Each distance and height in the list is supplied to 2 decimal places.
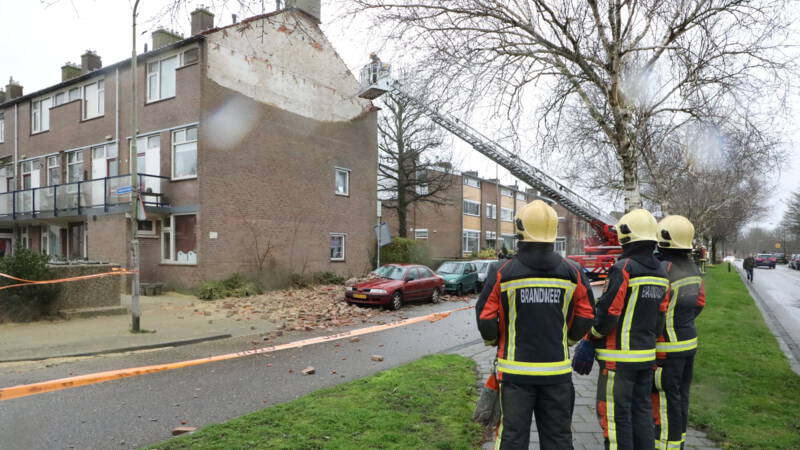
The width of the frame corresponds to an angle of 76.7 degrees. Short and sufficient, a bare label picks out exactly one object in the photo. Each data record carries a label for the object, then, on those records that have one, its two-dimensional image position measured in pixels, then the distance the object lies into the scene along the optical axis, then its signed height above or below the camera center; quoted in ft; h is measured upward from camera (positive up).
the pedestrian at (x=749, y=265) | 97.31 -5.56
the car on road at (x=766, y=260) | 173.27 -8.34
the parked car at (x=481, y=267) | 69.26 -3.98
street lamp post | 32.94 +1.03
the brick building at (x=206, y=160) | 56.49 +10.52
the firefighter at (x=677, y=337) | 12.90 -2.65
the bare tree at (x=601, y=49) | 23.17 +9.21
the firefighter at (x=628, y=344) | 11.63 -2.54
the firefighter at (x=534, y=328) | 9.96 -1.80
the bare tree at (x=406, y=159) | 91.15 +14.82
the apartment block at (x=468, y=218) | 131.95 +5.88
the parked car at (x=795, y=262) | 167.83 -8.86
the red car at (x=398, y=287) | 47.91 -4.70
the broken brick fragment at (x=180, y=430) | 14.68 -5.49
